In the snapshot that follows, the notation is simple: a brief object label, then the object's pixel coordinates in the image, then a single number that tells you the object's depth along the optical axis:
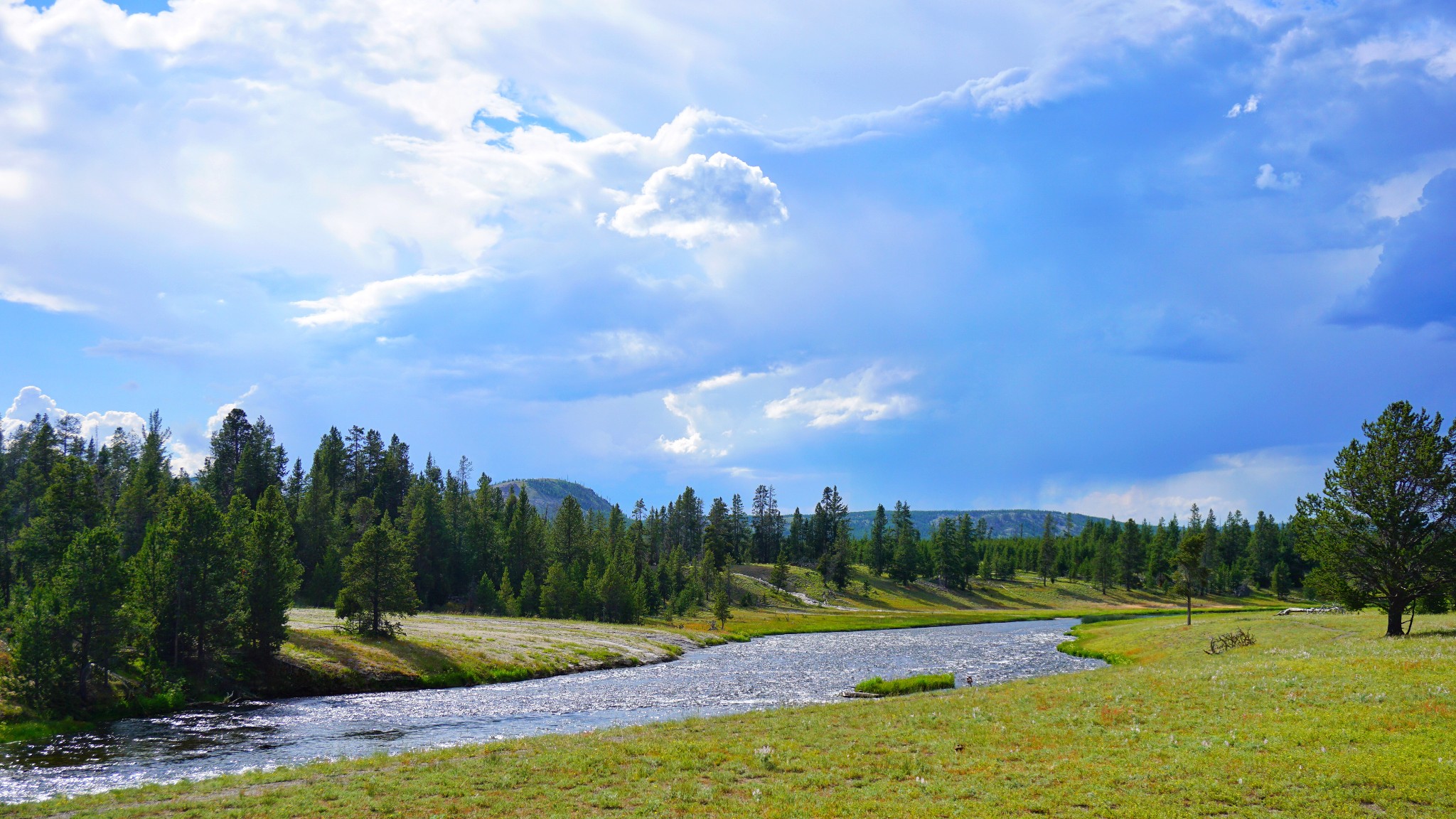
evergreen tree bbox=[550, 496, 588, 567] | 142.95
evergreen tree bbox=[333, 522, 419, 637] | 68.50
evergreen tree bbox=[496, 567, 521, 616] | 116.31
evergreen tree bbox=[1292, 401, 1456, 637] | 50.25
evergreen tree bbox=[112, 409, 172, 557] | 105.25
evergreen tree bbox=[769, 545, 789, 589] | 169.38
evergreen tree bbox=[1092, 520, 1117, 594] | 198.50
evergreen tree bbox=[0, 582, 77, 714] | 40.28
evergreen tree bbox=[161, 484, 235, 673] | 51.47
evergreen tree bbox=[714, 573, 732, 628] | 114.62
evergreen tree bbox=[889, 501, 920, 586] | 192.88
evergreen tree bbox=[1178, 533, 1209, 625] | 86.62
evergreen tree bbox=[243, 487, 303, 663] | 54.72
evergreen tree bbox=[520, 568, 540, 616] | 118.69
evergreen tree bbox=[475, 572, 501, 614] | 122.88
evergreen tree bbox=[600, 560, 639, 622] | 114.50
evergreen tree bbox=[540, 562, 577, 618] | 113.56
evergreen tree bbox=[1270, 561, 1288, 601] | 197.38
